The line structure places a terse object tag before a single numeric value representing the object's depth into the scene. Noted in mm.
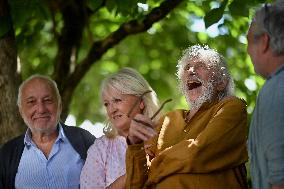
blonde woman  5826
